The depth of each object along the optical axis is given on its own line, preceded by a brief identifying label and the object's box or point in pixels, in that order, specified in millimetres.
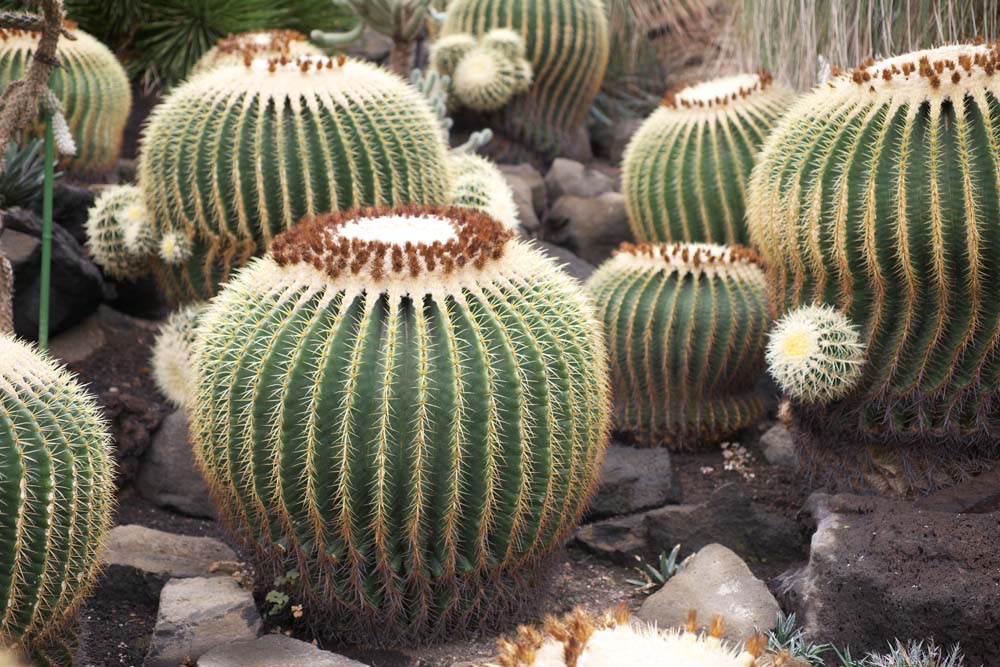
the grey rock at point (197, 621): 3109
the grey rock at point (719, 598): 3365
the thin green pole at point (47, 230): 3717
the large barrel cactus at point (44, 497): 2703
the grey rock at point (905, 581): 3029
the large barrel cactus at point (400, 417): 3004
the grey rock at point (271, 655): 2957
